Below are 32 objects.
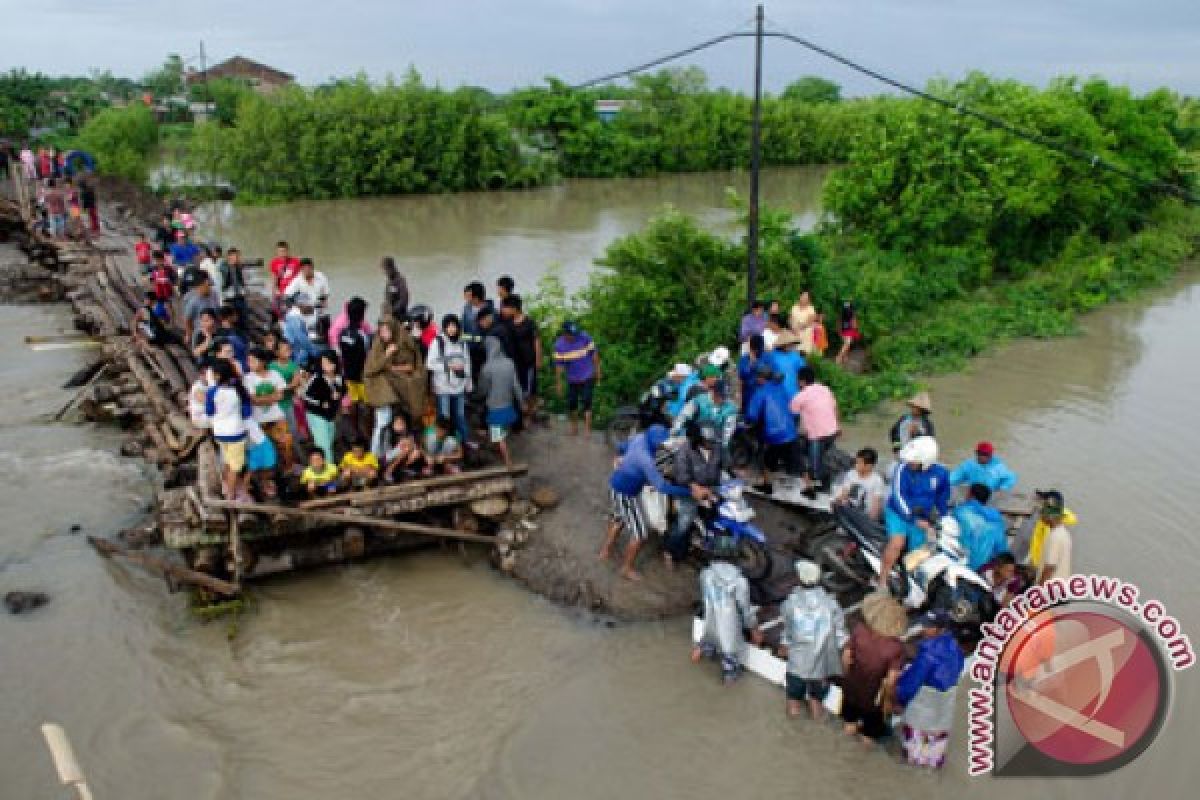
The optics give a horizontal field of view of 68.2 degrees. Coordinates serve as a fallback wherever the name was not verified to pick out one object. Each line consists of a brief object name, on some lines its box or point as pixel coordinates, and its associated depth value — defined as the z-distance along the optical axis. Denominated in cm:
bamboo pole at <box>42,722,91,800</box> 459
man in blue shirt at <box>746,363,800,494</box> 856
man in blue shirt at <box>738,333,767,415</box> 895
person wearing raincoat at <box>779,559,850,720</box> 620
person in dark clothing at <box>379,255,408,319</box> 1038
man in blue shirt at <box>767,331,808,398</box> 899
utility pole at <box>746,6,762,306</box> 1069
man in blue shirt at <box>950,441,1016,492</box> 786
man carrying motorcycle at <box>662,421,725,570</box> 730
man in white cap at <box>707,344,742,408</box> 883
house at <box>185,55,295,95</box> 7462
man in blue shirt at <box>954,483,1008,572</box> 726
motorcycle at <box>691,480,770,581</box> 752
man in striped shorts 736
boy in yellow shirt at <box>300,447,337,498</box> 805
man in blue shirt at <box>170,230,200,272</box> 1312
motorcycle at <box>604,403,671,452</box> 1000
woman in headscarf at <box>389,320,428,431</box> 852
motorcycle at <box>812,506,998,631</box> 702
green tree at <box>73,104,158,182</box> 3353
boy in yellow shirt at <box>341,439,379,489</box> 823
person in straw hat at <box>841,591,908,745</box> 578
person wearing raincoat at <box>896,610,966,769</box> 560
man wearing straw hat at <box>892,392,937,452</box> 805
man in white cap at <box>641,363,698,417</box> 838
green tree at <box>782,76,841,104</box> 8747
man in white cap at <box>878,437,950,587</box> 723
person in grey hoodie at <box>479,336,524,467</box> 874
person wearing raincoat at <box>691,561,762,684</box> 682
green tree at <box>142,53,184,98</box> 6606
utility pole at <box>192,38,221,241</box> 3225
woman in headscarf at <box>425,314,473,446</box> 850
